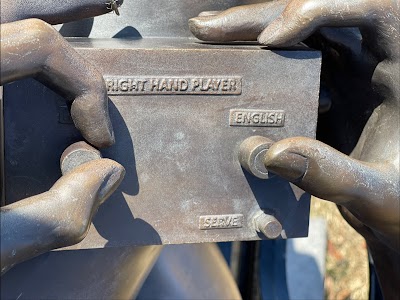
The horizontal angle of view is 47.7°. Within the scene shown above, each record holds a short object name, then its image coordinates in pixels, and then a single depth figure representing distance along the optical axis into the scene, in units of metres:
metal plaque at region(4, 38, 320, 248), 0.22
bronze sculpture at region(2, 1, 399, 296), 0.22
